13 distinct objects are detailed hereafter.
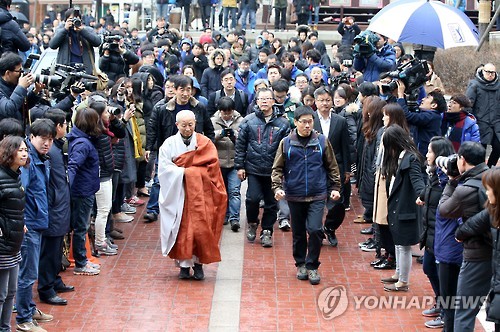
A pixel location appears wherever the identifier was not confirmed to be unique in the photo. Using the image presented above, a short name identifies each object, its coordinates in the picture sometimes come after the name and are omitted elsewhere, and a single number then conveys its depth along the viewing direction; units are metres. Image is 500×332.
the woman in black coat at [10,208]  8.05
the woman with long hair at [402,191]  9.97
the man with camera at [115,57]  15.28
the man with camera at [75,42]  13.79
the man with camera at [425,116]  11.91
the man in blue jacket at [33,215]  8.79
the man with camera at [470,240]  7.83
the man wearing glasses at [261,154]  11.87
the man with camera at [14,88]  9.86
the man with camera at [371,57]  15.33
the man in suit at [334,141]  11.95
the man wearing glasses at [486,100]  13.97
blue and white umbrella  12.91
